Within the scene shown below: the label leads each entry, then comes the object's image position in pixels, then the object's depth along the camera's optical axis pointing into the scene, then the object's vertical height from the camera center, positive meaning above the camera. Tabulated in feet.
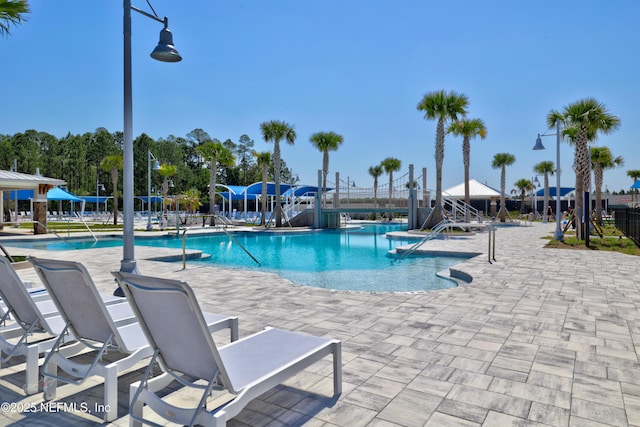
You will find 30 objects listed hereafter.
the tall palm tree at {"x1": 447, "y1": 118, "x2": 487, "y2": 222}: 89.86 +17.44
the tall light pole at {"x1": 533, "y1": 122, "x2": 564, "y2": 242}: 49.42 +4.21
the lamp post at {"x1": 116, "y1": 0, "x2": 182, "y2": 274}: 17.63 +2.57
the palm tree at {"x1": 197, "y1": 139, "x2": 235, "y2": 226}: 89.67 +12.48
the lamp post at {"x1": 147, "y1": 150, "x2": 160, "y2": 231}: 75.42 -2.33
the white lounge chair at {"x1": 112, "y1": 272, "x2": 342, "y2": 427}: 6.73 -2.74
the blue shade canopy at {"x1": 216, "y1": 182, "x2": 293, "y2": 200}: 121.56 +6.33
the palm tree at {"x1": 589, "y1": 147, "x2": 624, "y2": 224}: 97.08 +12.44
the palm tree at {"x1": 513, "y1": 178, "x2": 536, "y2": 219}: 167.94 +11.66
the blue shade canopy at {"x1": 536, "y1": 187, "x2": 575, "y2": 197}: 188.55 +9.83
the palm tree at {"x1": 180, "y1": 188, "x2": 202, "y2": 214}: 114.21 +3.08
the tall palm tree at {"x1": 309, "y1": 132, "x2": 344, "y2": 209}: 94.89 +15.90
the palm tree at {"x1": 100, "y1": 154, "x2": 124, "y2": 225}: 97.04 +11.48
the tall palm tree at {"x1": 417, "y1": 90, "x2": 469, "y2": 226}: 72.54 +17.93
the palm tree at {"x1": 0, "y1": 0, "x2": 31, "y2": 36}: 24.17 +11.75
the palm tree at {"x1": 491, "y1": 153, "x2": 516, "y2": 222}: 124.48 +15.48
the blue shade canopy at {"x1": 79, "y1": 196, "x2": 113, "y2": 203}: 150.06 +4.91
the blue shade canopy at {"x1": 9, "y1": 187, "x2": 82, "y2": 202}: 92.25 +3.93
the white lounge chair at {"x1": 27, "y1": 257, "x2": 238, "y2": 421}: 8.39 -2.60
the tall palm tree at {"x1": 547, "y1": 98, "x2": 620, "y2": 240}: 51.01 +10.98
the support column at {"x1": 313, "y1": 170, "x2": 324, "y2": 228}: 87.91 +1.05
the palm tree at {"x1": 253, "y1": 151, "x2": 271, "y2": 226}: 93.57 +12.19
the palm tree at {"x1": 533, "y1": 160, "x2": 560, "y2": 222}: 145.86 +15.99
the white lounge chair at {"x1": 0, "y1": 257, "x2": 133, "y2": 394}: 9.37 -2.81
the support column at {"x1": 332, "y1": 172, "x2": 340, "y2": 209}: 87.25 +2.70
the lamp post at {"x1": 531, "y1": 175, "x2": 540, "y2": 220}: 138.13 +9.50
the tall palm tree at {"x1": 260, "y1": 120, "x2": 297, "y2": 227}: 86.38 +16.34
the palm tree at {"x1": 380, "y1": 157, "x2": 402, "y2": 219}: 140.97 +15.97
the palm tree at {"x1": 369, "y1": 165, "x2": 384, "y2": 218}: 150.50 +14.63
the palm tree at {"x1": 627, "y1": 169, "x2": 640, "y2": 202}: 171.17 +15.50
